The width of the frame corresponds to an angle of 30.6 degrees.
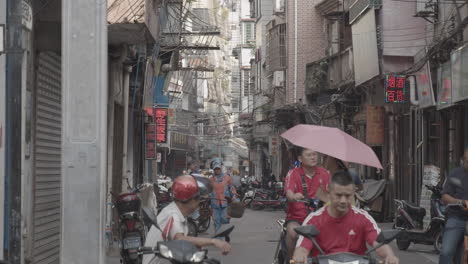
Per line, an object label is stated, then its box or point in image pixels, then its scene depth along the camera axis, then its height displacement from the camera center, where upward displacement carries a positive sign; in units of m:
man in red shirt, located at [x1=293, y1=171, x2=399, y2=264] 6.04 -0.55
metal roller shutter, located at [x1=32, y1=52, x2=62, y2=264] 12.10 -0.16
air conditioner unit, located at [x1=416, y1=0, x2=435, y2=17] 20.77 +3.50
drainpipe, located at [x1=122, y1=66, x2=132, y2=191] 19.25 +0.49
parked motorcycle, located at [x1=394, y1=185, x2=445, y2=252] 15.35 -1.41
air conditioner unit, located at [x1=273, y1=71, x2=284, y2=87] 41.84 +3.55
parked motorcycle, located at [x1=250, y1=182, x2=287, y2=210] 34.28 -1.94
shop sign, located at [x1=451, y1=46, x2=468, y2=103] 16.42 +1.51
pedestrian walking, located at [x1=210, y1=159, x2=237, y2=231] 18.75 -0.96
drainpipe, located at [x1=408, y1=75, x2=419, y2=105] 21.89 +1.56
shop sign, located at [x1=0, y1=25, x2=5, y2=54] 7.72 +1.01
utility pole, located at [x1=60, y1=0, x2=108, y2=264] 9.12 +0.23
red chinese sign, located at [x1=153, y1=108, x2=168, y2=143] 32.62 +1.04
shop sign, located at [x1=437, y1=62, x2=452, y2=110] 17.97 +1.38
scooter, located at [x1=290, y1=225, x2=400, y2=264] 5.54 -0.67
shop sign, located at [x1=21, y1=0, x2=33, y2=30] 7.91 +1.28
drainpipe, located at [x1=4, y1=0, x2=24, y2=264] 7.64 +0.28
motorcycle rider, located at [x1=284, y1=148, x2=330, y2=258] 9.14 -0.34
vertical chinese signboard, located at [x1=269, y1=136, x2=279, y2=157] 48.66 +0.27
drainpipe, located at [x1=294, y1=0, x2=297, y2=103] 39.62 +4.66
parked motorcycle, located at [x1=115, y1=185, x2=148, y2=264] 11.88 -1.07
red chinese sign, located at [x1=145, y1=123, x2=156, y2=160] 26.09 +0.27
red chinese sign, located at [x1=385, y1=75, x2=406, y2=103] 23.10 +1.64
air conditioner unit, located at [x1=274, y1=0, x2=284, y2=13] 43.21 +7.33
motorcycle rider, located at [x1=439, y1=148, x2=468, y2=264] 9.88 -0.82
